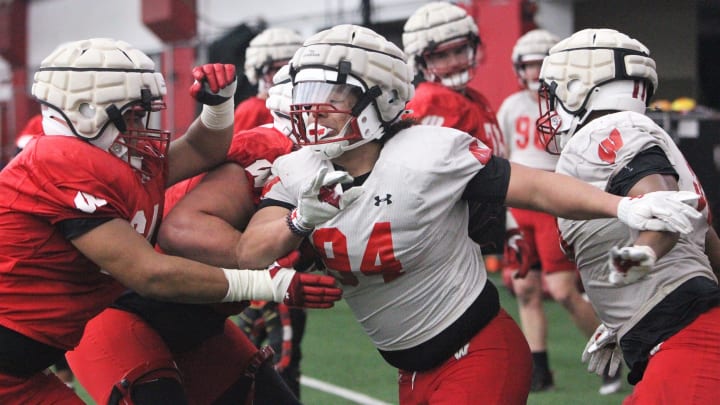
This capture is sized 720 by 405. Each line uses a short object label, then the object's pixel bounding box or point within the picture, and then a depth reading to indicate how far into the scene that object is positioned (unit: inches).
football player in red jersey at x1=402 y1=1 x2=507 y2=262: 453.7
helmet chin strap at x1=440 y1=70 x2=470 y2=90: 467.2
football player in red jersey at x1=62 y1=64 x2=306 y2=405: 291.9
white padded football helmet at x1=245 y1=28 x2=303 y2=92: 535.8
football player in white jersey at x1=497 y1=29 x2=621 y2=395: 517.0
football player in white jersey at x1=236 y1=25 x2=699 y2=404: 275.6
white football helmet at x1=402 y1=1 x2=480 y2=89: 469.7
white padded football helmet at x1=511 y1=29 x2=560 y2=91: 579.8
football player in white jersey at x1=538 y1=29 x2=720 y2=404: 253.3
